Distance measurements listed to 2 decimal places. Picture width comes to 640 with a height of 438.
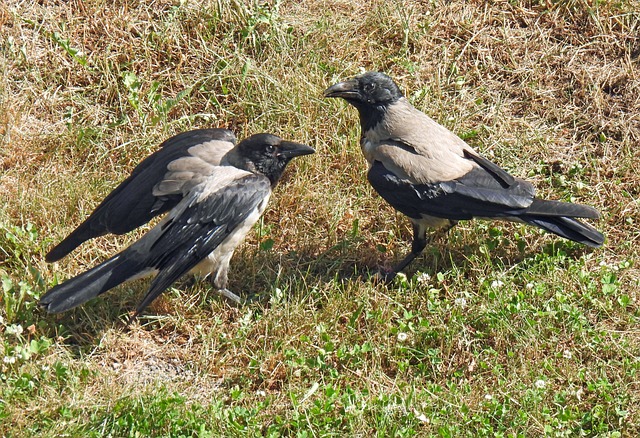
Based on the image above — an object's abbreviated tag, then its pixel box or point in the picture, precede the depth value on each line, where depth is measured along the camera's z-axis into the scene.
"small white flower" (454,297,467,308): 10.73
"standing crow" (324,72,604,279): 11.04
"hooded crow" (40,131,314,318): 10.47
